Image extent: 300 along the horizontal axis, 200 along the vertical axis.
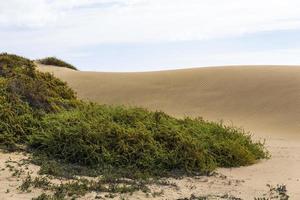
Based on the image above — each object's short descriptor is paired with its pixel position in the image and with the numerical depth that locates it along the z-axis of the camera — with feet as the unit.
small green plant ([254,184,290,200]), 28.28
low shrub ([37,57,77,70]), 122.62
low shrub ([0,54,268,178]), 32.01
